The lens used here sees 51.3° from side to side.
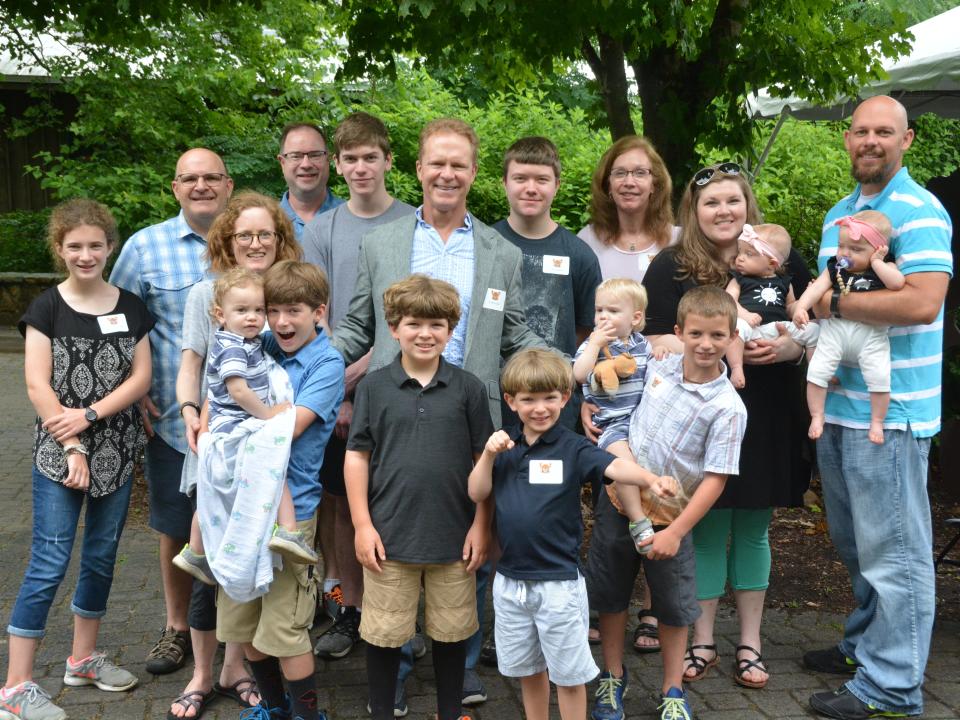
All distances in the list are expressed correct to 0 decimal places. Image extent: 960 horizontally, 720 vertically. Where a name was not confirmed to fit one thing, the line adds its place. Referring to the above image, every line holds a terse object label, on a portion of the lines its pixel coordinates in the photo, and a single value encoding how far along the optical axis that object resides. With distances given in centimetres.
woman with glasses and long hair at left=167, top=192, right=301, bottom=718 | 380
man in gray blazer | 390
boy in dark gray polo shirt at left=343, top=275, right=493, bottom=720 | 349
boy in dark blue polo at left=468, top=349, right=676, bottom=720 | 337
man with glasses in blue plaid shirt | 420
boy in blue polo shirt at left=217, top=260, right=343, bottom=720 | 354
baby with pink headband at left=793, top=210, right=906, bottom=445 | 372
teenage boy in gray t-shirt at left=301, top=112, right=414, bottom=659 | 437
